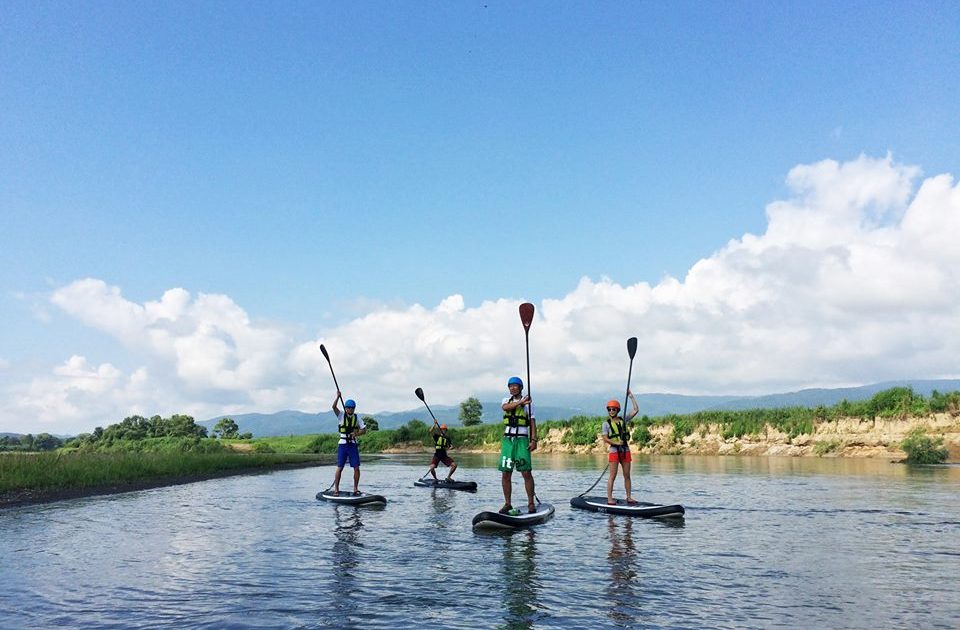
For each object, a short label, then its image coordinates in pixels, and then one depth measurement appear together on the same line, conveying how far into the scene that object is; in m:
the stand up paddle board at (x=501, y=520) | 13.95
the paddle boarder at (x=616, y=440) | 17.11
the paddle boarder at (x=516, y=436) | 14.38
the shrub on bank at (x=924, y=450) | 39.66
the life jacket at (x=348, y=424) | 19.75
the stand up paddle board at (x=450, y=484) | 24.25
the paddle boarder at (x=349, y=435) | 19.75
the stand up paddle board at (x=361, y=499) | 19.03
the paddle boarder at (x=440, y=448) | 25.52
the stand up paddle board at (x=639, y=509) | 15.99
